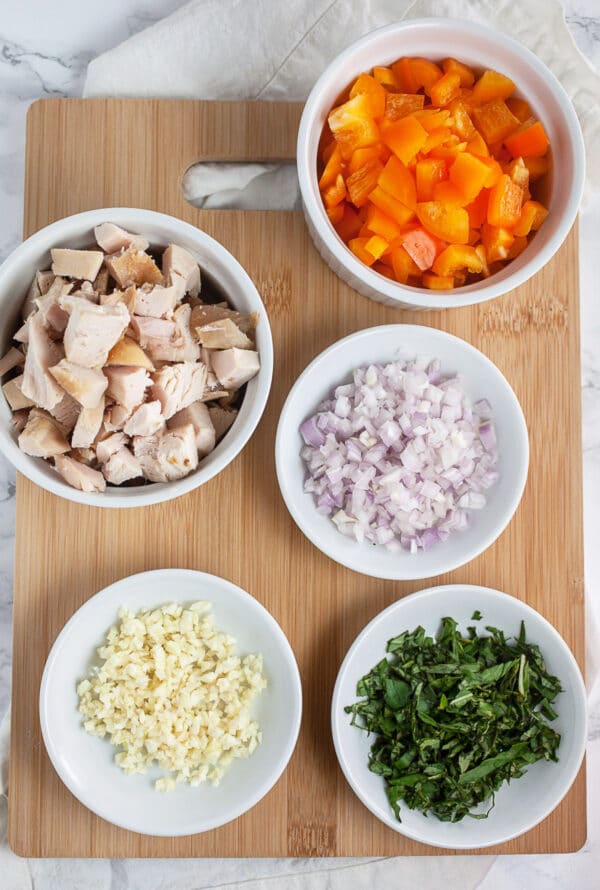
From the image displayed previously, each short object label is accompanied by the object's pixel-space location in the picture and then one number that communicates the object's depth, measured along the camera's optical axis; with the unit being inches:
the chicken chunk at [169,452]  22.4
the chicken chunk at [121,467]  22.6
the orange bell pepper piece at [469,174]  22.4
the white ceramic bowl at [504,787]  24.1
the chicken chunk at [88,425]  22.1
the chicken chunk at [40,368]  21.9
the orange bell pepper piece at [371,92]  23.0
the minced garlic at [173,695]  23.9
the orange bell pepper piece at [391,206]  22.7
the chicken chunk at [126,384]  22.0
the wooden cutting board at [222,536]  24.5
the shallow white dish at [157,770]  23.8
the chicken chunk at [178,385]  22.4
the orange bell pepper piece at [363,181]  22.9
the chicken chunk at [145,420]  22.2
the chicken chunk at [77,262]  22.3
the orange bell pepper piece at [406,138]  22.4
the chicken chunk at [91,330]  21.6
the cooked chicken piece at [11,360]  22.9
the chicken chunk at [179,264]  22.6
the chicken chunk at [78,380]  21.8
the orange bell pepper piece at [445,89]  23.0
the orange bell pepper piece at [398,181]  22.6
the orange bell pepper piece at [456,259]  22.9
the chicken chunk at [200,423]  22.8
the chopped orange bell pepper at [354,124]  22.8
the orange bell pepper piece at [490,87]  23.2
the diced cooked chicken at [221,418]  23.3
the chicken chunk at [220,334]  22.6
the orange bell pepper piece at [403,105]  23.0
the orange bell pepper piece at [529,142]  23.1
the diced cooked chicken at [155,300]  22.3
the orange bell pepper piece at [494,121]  23.1
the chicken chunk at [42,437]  22.2
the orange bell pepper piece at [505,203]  22.7
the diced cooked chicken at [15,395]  22.6
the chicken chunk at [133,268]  22.4
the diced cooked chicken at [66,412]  22.4
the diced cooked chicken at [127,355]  22.0
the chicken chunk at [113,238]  22.5
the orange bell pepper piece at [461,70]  23.3
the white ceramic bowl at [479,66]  22.8
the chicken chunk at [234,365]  22.5
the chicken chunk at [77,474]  22.4
